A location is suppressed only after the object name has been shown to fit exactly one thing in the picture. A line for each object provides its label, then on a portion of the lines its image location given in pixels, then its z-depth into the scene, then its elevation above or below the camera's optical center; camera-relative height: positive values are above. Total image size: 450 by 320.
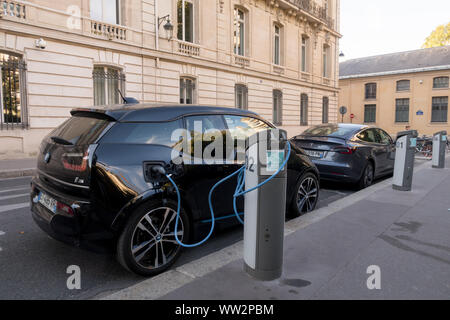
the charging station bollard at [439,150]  10.28 -0.66
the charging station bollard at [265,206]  2.62 -0.62
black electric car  2.78 -0.52
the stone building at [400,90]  38.81 +4.67
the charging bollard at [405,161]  6.56 -0.65
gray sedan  6.89 -0.48
